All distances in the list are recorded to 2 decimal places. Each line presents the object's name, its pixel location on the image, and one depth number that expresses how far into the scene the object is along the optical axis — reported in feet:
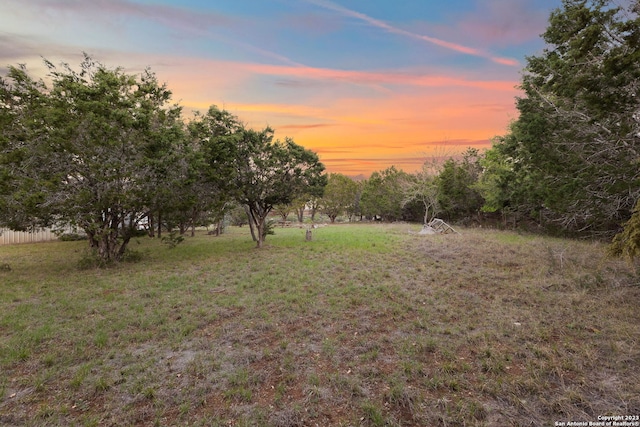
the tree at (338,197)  150.20
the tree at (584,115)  22.15
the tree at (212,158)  39.14
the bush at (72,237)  55.10
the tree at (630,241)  14.06
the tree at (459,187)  98.43
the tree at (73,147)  27.61
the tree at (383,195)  132.77
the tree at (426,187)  98.58
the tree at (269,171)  45.34
